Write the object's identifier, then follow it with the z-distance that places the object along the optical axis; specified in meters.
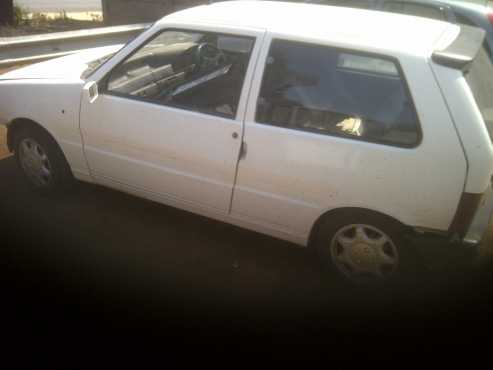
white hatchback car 2.46
